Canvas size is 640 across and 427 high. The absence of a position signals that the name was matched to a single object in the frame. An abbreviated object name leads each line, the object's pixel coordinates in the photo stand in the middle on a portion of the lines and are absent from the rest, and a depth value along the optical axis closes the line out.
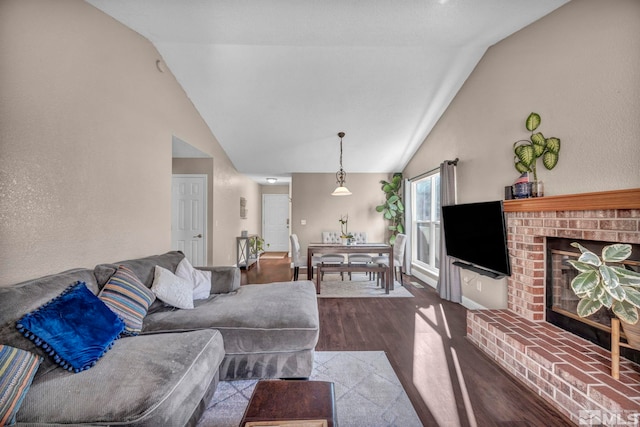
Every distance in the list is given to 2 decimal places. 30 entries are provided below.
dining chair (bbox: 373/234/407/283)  4.64
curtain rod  3.66
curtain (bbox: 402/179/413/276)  5.40
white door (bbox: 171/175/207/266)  4.65
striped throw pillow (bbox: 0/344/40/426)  1.03
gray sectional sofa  1.09
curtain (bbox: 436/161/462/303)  3.60
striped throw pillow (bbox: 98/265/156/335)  1.74
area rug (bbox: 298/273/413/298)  4.04
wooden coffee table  1.01
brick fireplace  1.48
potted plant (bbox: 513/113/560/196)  2.19
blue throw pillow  1.27
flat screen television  2.57
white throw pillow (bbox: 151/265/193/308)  2.13
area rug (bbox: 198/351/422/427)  1.56
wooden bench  4.15
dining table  4.30
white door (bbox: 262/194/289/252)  8.72
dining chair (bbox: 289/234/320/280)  4.67
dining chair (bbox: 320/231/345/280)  4.87
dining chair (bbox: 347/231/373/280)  4.75
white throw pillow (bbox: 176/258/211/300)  2.43
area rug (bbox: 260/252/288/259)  7.82
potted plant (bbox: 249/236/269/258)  6.61
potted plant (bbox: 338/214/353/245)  6.19
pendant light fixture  4.42
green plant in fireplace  1.38
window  4.75
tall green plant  5.78
